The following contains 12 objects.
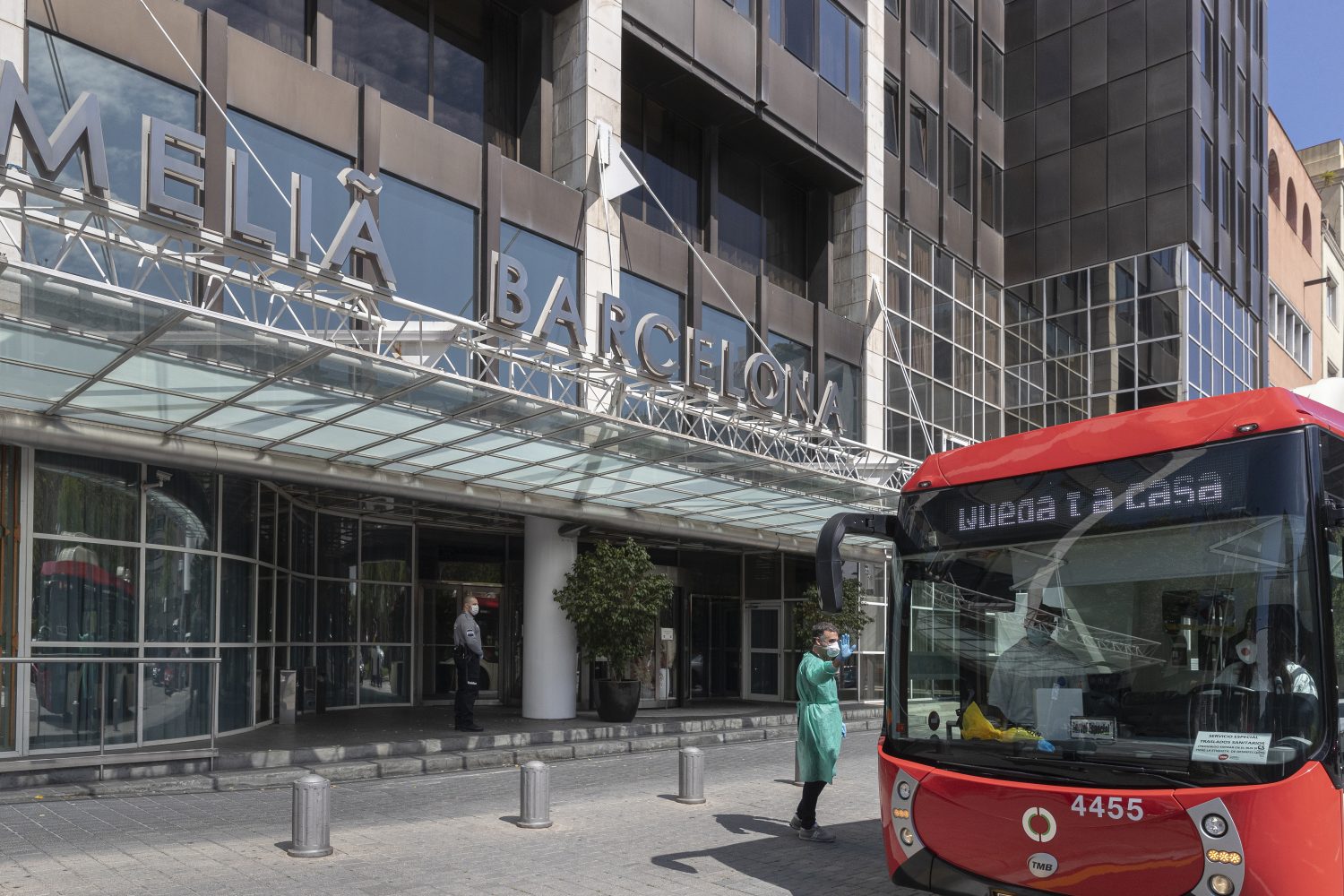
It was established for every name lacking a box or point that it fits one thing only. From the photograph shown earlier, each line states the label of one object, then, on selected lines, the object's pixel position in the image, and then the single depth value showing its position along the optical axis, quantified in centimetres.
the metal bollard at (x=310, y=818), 859
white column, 1905
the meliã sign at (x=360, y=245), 1014
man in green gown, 951
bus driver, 620
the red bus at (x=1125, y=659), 536
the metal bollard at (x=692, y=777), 1154
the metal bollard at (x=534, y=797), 1011
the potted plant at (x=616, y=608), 1852
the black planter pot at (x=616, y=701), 1873
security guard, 1645
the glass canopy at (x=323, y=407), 996
